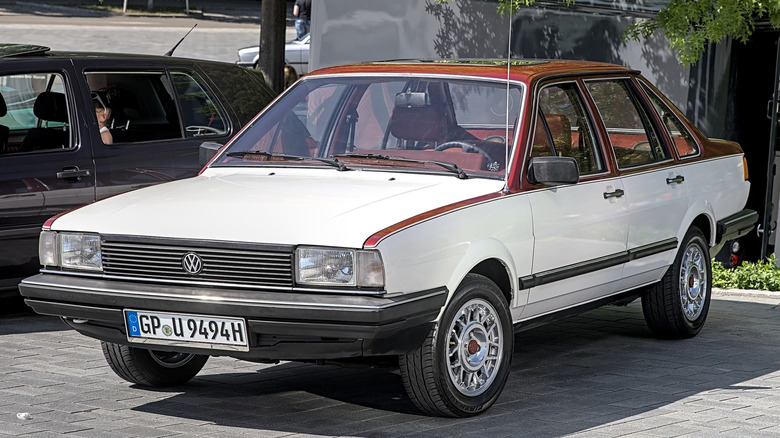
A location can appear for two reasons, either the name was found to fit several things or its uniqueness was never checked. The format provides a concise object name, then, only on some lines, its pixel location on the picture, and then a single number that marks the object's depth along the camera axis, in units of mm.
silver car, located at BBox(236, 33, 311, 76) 26453
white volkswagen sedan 5207
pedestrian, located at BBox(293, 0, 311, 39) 26688
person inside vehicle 8742
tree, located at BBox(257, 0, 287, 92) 15790
